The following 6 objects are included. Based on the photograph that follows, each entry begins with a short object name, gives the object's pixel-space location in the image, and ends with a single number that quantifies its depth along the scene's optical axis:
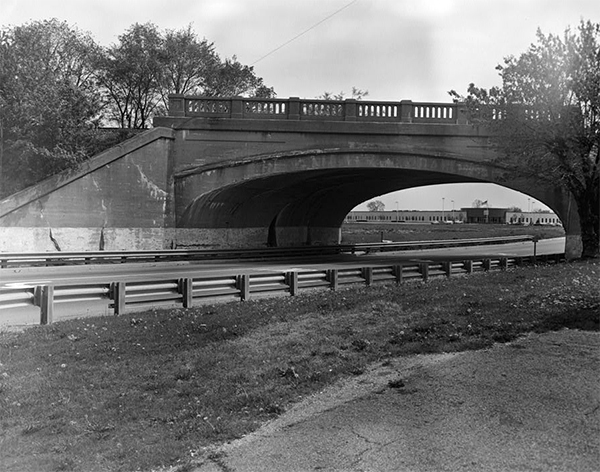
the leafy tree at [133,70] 35.03
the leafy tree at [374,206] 183.75
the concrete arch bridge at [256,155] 26.30
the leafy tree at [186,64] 36.47
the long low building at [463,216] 139.88
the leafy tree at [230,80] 39.31
